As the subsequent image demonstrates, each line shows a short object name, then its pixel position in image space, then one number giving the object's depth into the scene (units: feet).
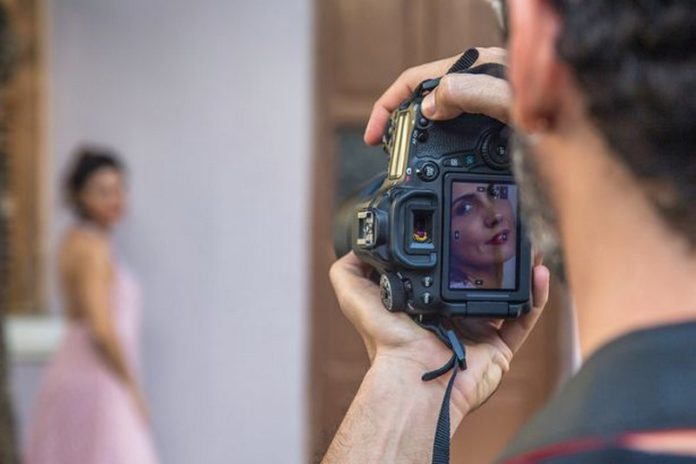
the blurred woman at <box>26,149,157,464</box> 7.56
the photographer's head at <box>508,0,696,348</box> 2.47
